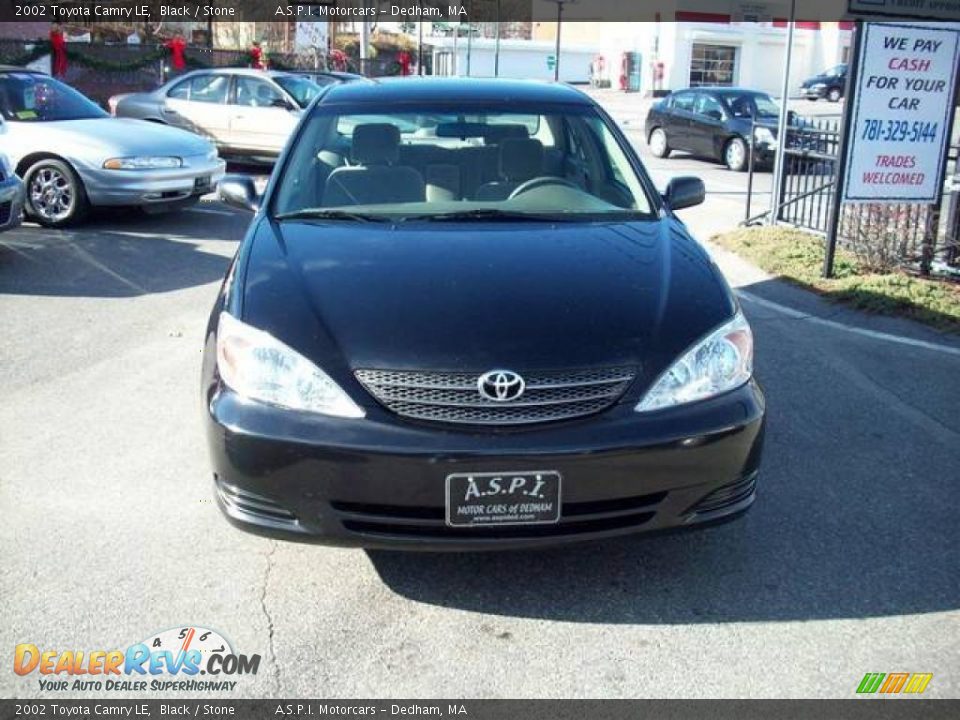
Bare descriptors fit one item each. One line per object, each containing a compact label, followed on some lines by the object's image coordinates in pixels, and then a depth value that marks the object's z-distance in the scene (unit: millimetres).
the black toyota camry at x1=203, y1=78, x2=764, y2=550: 3041
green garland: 24828
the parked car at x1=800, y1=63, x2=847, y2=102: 51469
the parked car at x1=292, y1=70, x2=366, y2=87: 17141
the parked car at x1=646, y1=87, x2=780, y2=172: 18225
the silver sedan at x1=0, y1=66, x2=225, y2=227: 9711
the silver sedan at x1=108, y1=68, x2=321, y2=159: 14719
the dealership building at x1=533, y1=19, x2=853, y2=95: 57812
